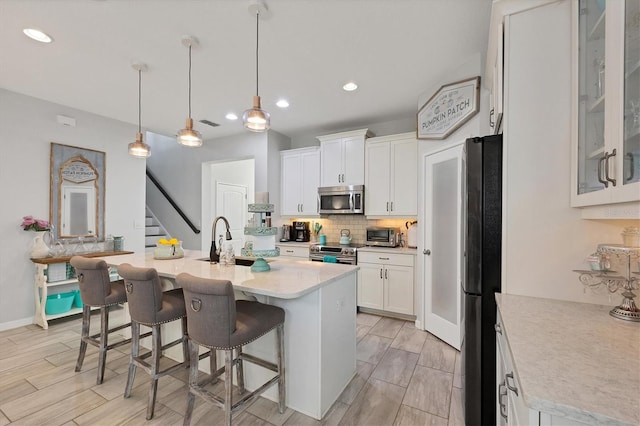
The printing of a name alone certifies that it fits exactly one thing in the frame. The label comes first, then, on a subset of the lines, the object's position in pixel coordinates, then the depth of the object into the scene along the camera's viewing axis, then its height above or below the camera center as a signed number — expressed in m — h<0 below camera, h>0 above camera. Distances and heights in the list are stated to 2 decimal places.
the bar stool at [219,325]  1.52 -0.67
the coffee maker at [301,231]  4.77 -0.32
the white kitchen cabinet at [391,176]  3.74 +0.54
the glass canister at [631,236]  1.21 -0.09
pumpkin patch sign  2.61 +1.10
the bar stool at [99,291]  2.19 -0.66
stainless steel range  3.90 -0.58
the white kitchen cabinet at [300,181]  4.54 +0.53
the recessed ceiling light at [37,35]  2.16 +1.40
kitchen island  1.84 -0.82
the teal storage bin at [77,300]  3.60 -1.18
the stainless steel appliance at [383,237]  3.96 -0.34
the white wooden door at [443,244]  2.81 -0.32
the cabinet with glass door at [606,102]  0.99 +0.47
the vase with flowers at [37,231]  3.30 -0.26
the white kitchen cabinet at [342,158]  4.12 +0.85
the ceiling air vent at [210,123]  4.29 +1.41
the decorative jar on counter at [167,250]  2.69 -0.38
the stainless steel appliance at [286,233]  4.86 -0.36
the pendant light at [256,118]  2.03 +0.70
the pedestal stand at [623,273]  1.15 -0.25
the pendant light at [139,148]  2.80 +0.64
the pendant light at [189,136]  2.53 +0.69
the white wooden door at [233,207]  5.60 +0.10
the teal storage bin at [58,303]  3.36 -1.15
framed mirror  3.61 +0.25
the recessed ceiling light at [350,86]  3.06 +1.44
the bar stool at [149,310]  1.85 -0.69
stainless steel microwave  4.08 +0.21
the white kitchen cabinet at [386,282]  3.55 -0.91
